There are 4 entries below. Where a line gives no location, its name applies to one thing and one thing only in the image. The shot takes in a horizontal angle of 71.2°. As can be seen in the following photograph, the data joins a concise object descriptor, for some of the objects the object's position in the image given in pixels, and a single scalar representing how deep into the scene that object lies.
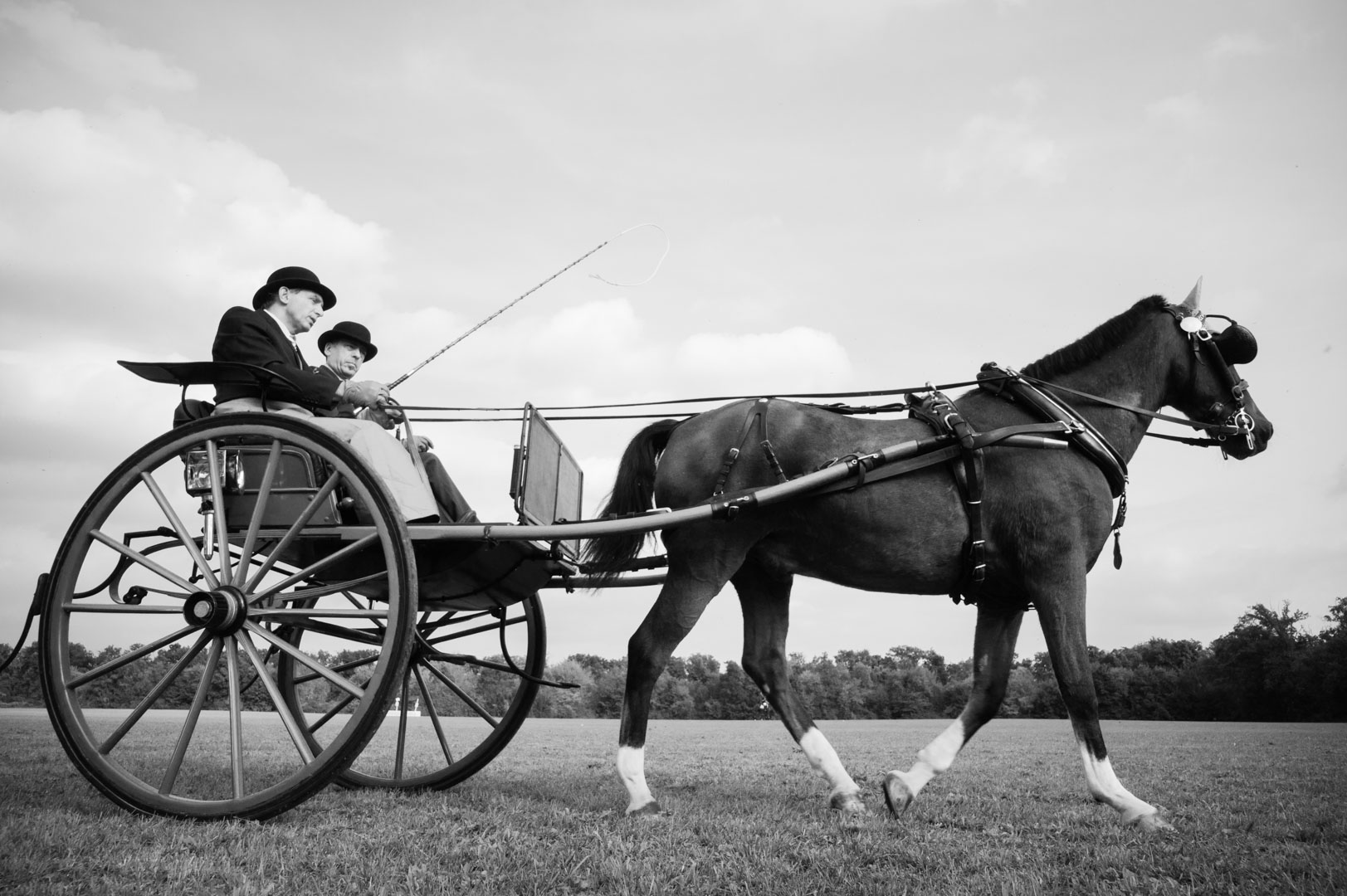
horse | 5.41
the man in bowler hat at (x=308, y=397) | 5.37
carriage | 4.89
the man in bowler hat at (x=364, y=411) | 6.14
